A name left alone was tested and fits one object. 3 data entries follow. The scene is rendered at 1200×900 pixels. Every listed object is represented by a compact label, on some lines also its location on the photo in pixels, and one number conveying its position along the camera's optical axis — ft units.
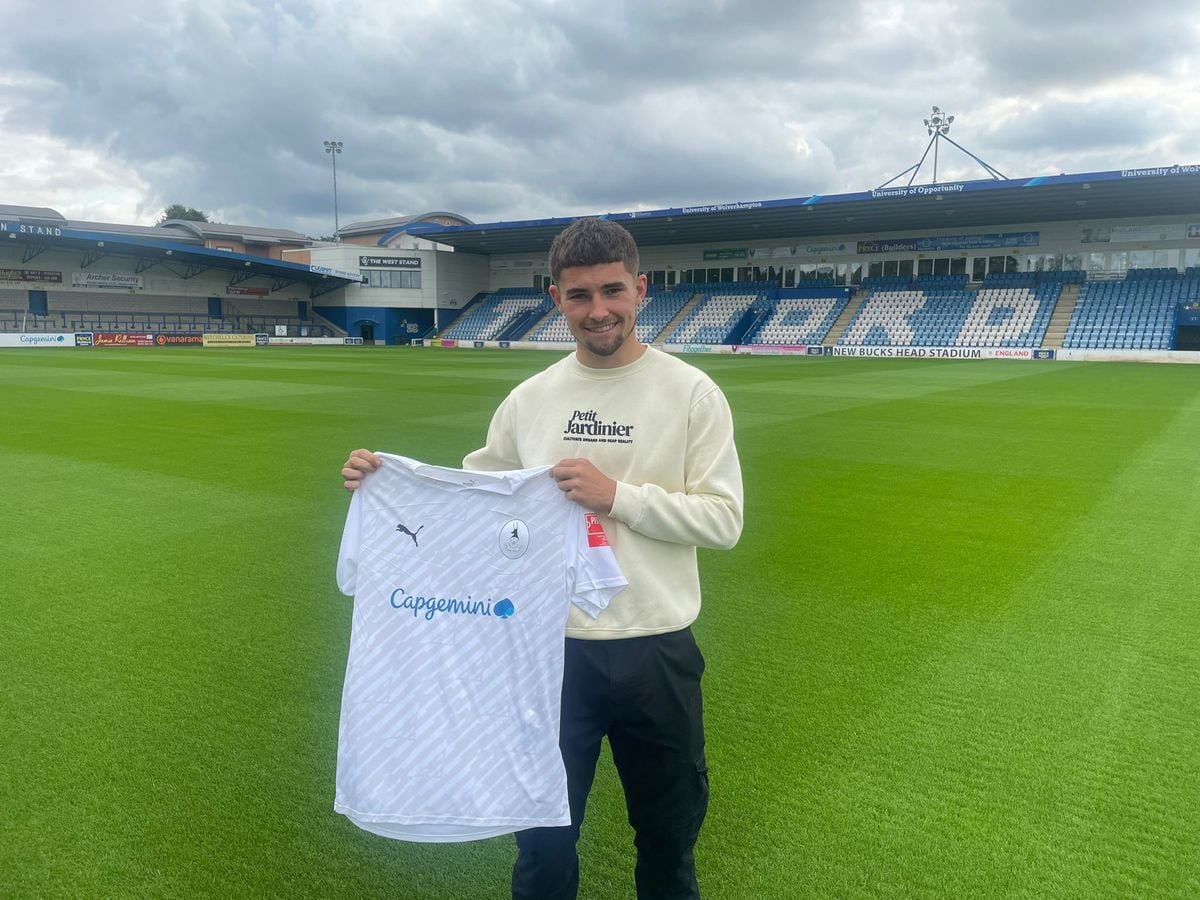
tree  370.12
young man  7.52
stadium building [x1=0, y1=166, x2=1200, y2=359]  129.80
